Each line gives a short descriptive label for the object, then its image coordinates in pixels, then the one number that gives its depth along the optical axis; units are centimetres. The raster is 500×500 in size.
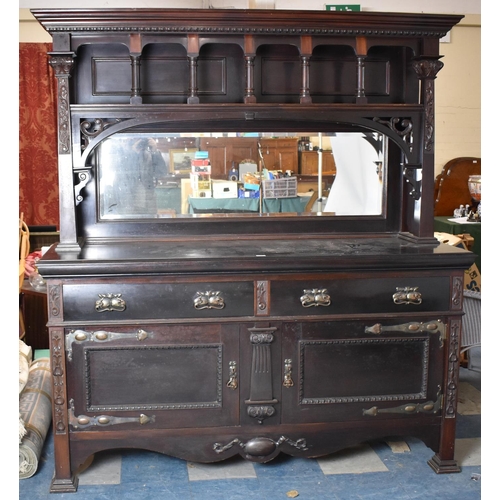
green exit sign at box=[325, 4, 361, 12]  598
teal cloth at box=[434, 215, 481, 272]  548
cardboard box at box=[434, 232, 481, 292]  432
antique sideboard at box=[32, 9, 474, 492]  283
